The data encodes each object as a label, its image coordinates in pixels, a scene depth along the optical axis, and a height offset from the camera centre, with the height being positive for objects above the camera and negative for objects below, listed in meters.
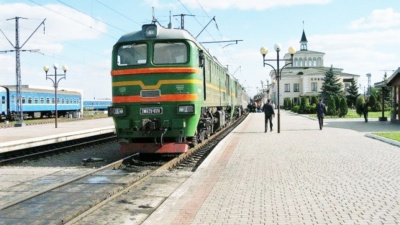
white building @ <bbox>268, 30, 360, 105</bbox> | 99.81 +5.46
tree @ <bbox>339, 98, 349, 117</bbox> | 40.52 -0.49
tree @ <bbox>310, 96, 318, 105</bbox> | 54.55 +0.31
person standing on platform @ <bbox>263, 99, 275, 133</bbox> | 22.50 -0.38
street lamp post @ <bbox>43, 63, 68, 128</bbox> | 29.66 +1.95
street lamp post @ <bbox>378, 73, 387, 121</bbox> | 32.59 +0.39
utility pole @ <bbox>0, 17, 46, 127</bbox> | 31.72 +2.65
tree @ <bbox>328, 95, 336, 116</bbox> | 41.62 -0.41
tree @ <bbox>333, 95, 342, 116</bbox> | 41.19 -0.23
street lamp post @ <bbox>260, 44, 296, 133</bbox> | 22.27 +2.52
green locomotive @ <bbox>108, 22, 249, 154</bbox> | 12.24 +0.41
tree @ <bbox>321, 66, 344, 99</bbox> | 75.62 +2.67
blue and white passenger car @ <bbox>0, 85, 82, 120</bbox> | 43.34 +0.36
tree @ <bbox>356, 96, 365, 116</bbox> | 37.53 -0.32
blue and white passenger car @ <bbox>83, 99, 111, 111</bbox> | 80.54 +0.14
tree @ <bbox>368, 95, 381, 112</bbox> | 51.19 -0.24
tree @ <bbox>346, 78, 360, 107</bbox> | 72.94 +1.45
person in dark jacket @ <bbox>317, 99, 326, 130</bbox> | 23.66 -0.44
